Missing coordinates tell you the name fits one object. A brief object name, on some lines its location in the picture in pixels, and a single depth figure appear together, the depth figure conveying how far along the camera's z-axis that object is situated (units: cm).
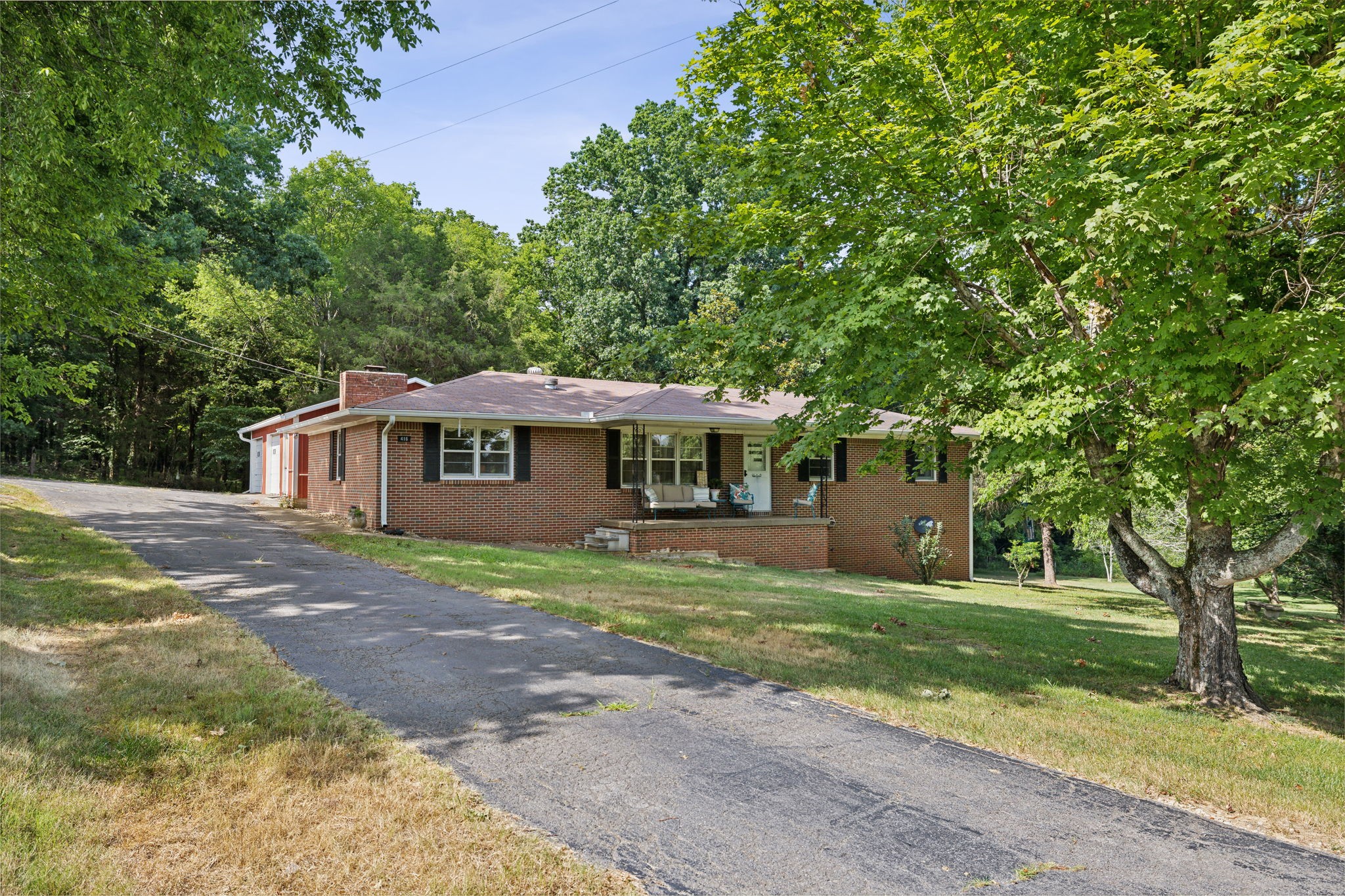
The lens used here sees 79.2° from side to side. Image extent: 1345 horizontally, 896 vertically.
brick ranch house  1647
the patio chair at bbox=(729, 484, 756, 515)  1816
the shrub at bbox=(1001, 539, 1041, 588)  2202
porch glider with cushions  1727
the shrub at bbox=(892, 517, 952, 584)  1858
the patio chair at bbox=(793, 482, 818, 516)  1864
